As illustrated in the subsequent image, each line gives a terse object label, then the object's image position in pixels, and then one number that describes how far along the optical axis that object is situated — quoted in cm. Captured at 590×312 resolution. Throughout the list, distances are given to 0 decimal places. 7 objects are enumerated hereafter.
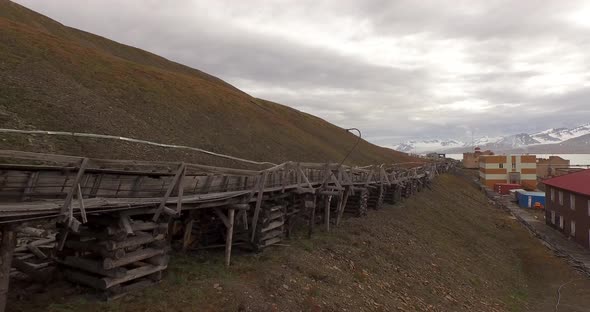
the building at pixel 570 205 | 3538
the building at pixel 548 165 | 10265
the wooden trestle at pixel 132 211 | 759
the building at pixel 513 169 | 8438
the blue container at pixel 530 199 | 5925
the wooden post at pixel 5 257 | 755
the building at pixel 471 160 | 14412
